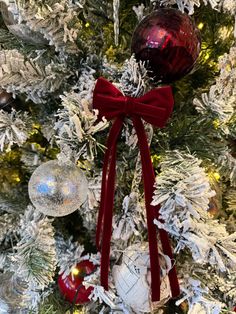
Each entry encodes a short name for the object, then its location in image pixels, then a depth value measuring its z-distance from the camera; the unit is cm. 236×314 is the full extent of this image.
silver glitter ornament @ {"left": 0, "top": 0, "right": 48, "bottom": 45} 60
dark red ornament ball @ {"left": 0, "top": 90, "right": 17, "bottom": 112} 66
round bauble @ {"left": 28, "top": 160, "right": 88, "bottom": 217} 55
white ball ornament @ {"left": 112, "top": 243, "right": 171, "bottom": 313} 55
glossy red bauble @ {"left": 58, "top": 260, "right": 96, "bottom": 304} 66
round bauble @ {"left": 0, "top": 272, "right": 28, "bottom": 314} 73
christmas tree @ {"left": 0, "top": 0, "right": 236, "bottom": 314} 50
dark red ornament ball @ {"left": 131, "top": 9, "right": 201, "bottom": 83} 54
